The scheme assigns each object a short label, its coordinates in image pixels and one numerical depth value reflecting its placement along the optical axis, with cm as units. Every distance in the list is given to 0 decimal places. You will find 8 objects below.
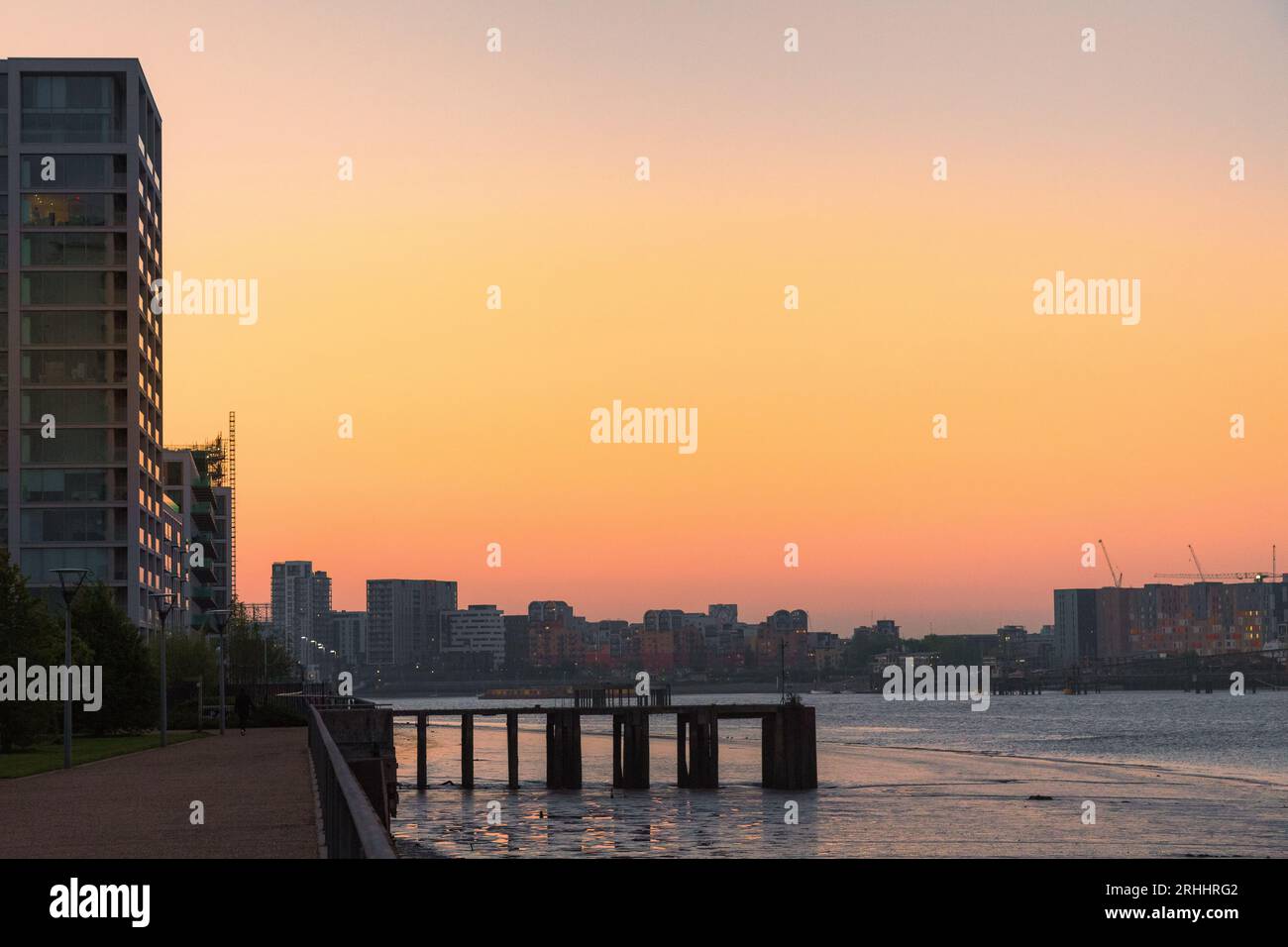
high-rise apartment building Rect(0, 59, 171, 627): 12638
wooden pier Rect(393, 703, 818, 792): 8581
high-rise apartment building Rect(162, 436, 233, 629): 17062
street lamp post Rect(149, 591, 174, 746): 6887
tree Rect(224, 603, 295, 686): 13962
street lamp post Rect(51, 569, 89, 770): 4604
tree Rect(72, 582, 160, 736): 7469
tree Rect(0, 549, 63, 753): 5728
